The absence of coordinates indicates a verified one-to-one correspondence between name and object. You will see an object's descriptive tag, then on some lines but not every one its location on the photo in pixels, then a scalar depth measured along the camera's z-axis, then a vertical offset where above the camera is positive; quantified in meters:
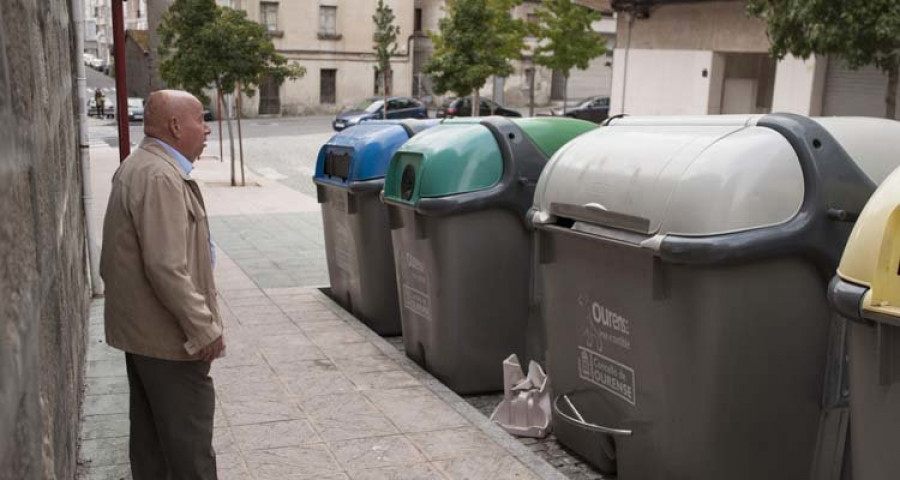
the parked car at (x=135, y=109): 35.22 -2.61
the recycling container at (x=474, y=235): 5.77 -1.11
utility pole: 8.95 -0.37
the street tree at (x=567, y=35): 33.81 +0.46
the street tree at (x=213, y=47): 17.55 -0.15
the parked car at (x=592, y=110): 35.28 -2.15
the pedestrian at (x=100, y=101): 38.19 -2.55
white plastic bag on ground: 5.40 -1.95
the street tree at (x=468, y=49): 29.41 -0.11
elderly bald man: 3.50 -0.87
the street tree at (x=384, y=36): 41.72 +0.31
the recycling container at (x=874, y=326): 2.76 -0.75
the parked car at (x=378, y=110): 33.78 -2.36
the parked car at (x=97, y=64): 62.22 -1.83
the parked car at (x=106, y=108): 39.32 -2.91
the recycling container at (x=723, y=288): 3.83 -0.93
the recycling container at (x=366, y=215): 7.29 -1.28
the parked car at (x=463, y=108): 33.44 -2.13
